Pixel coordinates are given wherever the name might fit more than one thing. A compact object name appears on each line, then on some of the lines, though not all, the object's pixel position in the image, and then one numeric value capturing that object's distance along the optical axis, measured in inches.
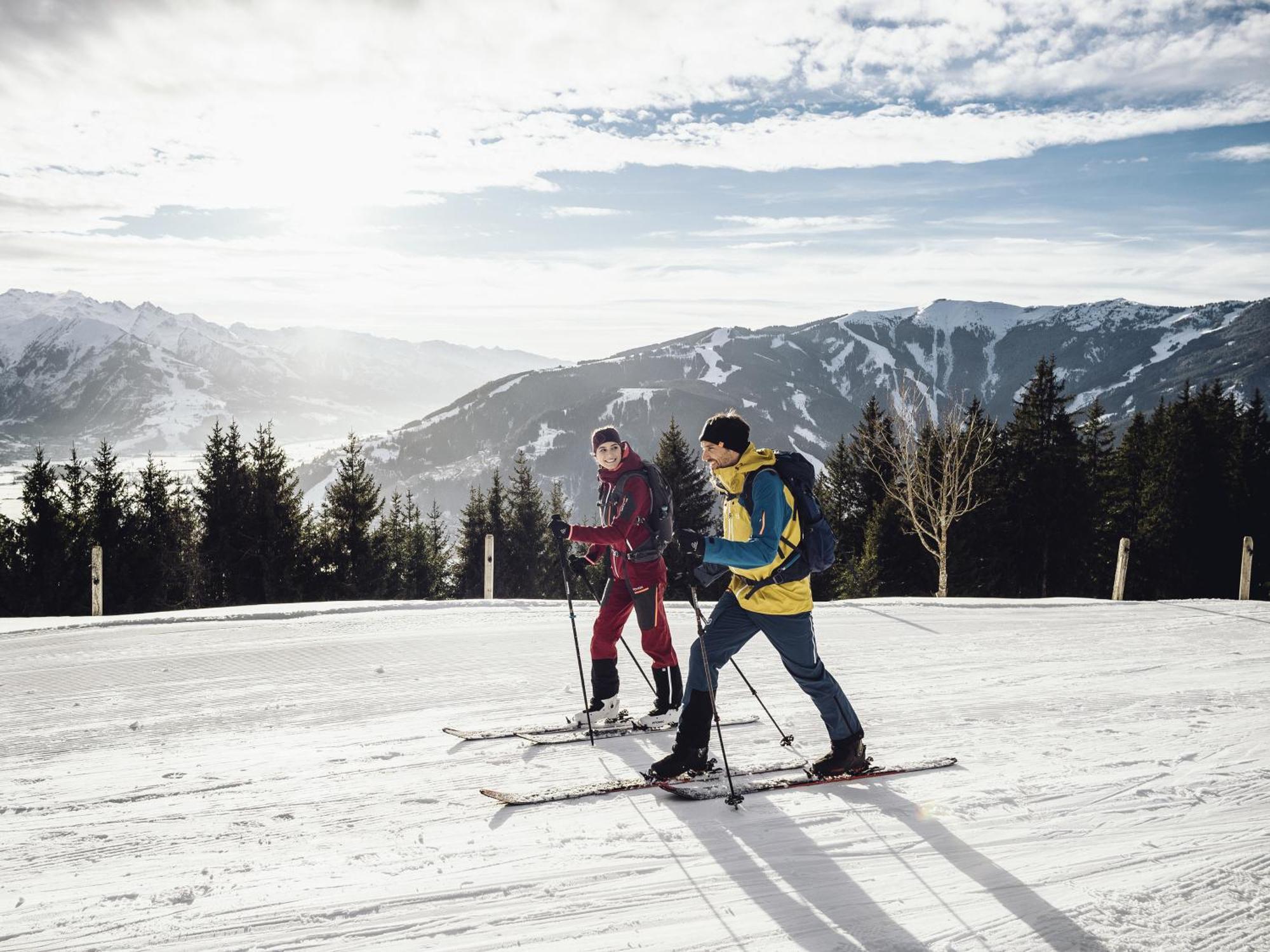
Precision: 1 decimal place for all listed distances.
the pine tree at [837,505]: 1278.3
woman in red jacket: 217.6
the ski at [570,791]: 171.5
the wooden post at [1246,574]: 616.7
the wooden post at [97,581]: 474.6
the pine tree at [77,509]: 1291.8
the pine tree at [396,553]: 1473.9
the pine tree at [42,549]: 1264.8
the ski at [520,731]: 219.5
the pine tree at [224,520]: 1327.5
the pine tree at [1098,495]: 1275.8
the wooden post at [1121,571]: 602.9
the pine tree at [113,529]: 1283.8
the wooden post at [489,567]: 545.0
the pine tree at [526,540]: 1679.4
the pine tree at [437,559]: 1622.8
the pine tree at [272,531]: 1318.9
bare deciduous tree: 868.6
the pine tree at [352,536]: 1378.0
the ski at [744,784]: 175.0
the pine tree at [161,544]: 1320.1
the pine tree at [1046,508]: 1252.5
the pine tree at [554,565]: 1641.2
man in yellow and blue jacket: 164.4
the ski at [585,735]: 215.9
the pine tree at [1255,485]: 1359.5
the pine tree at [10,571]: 1258.0
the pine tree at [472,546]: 1594.5
